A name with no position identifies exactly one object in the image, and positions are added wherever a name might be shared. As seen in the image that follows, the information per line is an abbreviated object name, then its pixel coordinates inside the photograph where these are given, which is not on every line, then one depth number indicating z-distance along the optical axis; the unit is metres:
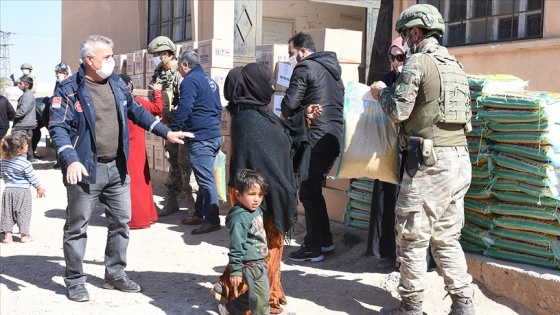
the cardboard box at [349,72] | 7.35
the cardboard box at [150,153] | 9.66
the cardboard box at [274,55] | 7.97
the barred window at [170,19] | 12.73
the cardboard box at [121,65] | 11.95
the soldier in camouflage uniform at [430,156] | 4.38
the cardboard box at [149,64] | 10.70
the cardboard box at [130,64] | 11.49
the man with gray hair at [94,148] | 5.04
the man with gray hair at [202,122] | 7.00
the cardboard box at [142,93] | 8.98
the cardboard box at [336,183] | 6.65
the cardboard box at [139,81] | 10.99
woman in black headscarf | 4.61
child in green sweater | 4.41
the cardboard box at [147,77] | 10.81
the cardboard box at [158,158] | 9.41
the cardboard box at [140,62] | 11.08
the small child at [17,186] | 7.17
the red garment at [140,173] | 7.47
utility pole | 64.18
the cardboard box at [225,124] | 8.27
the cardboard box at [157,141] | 9.27
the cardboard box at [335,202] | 6.71
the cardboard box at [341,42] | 7.18
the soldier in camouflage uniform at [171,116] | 7.78
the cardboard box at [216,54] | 9.01
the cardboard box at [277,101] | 7.43
